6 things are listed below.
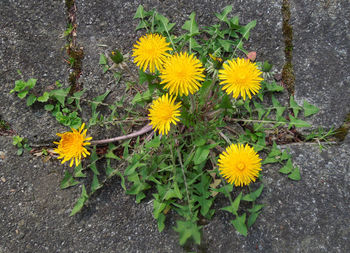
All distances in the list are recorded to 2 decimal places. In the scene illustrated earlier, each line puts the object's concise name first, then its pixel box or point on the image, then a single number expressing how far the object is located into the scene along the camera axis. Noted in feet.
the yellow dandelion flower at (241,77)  1.58
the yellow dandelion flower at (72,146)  1.70
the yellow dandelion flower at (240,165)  1.61
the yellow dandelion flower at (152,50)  1.62
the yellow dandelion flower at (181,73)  1.57
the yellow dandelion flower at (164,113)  1.60
